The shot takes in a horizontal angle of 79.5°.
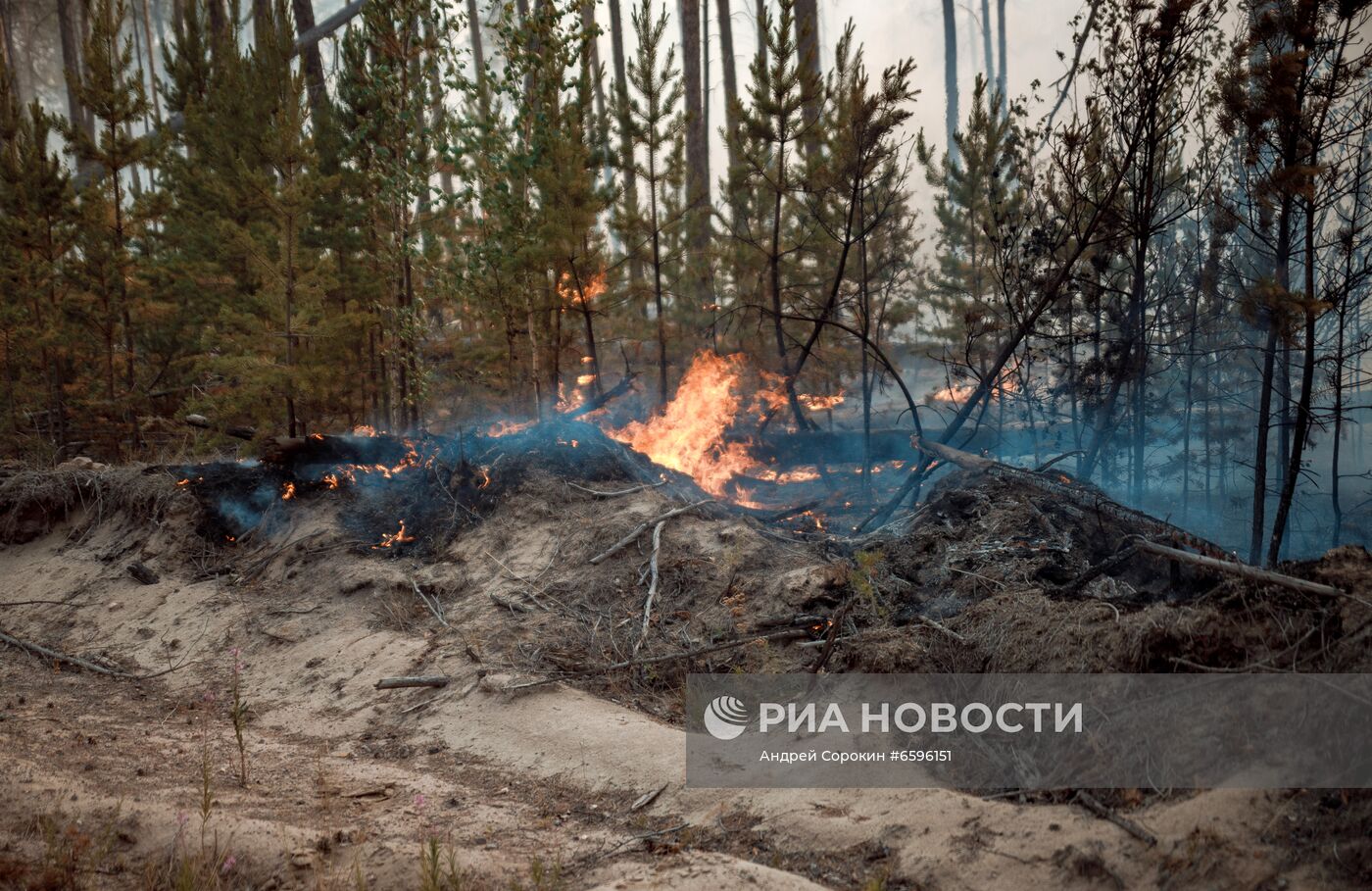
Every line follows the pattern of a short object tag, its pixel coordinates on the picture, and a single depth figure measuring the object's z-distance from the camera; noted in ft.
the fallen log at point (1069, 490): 21.58
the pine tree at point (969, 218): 49.08
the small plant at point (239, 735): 13.98
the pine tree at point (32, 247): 41.42
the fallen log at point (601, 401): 35.44
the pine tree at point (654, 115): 41.75
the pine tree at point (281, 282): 33.01
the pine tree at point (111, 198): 36.83
